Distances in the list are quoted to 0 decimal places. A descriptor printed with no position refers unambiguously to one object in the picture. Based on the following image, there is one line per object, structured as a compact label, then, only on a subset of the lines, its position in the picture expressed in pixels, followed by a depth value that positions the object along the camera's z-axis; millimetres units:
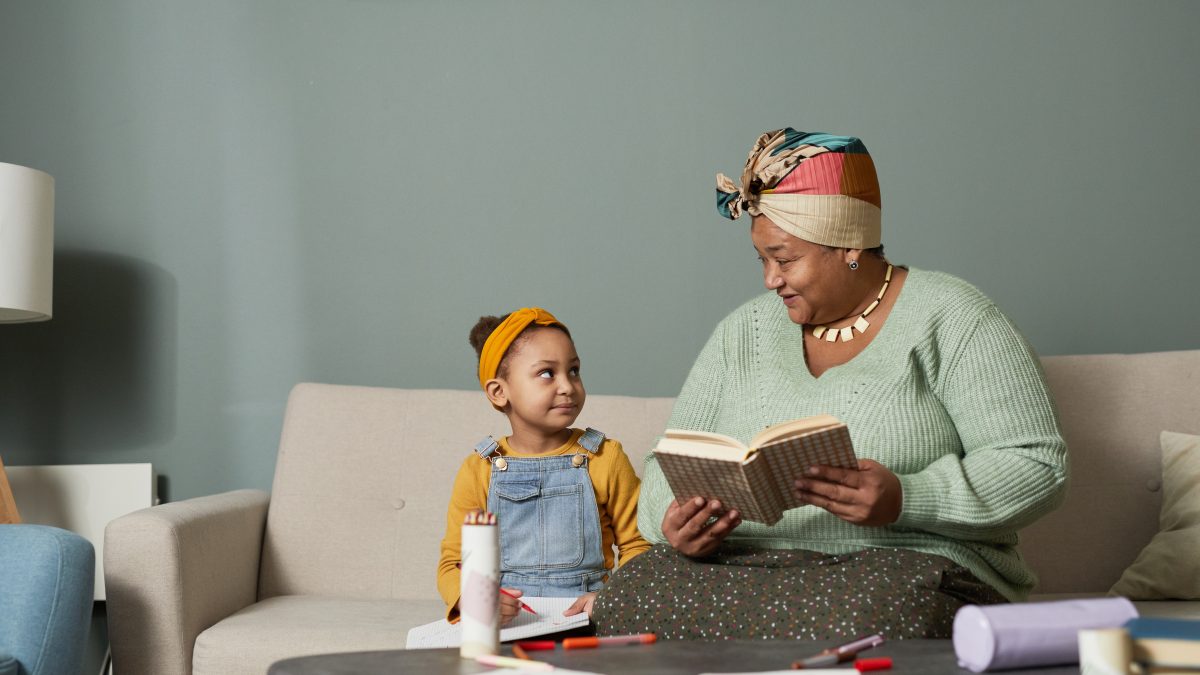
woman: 1441
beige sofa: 1979
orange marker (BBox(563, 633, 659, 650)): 1203
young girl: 2010
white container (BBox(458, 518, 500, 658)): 1132
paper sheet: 1534
